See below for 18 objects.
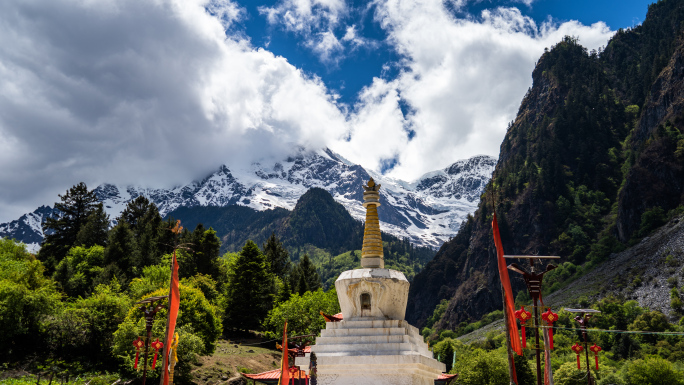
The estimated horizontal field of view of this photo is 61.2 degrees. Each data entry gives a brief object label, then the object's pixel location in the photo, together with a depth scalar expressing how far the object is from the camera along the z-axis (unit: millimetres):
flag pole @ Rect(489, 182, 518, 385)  19719
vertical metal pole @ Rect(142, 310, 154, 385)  27656
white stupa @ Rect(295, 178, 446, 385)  23547
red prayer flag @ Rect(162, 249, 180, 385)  22375
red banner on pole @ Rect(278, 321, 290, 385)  33028
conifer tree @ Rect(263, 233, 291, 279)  104688
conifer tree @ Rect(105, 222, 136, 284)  81812
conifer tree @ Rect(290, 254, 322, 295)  87312
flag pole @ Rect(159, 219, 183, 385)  21672
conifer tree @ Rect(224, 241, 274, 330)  79688
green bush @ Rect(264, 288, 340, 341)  68875
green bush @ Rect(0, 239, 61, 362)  54750
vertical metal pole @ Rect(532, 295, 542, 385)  19570
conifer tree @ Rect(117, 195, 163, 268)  84188
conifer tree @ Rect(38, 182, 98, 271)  92500
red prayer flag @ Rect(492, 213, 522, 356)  19797
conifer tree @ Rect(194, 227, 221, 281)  89875
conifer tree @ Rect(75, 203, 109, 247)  92375
